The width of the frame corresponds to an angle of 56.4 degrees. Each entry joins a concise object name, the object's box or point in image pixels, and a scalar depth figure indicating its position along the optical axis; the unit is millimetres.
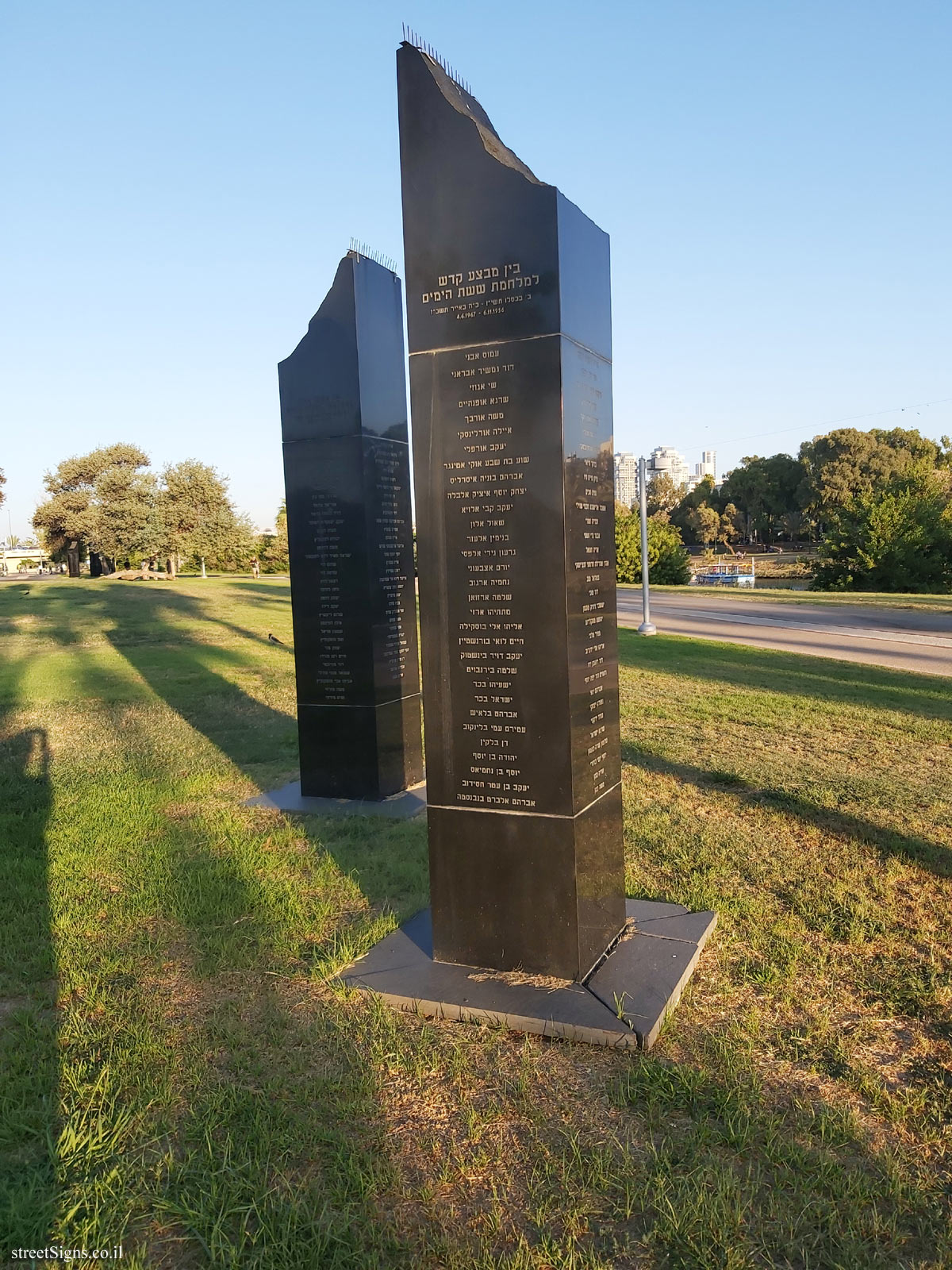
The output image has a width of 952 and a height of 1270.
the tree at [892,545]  34219
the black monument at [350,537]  7496
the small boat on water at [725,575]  45094
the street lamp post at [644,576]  18283
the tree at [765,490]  69312
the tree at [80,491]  49031
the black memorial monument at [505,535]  3949
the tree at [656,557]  43562
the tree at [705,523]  70500
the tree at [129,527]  44938
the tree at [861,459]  58438
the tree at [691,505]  75125
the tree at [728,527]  72188
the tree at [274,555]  66562
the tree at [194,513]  45875
